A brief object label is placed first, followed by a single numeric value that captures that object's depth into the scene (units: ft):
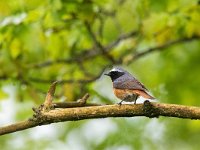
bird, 25.70
